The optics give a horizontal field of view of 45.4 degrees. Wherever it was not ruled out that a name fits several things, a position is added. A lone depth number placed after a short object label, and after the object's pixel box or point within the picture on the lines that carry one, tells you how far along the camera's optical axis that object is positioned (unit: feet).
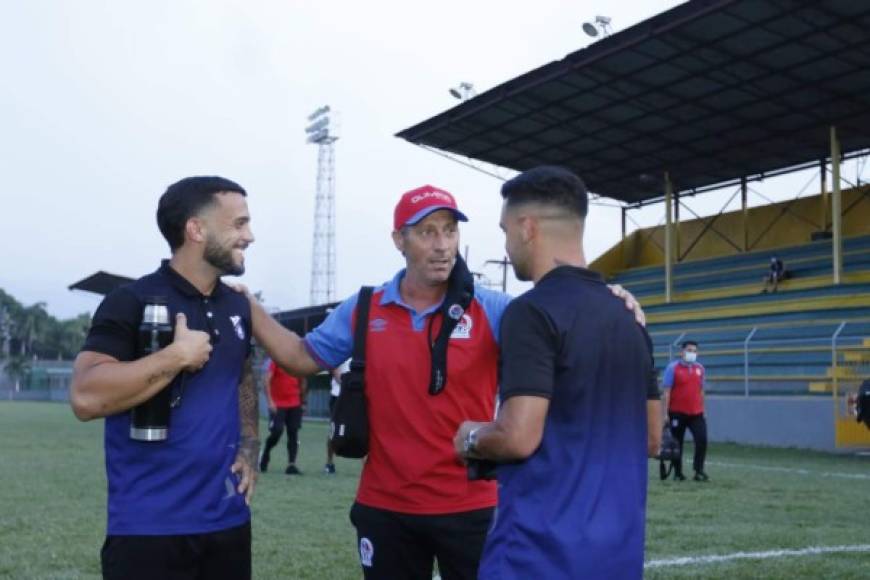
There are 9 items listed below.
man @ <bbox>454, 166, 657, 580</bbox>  10.20
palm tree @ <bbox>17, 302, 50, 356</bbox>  437.99
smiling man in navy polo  11.41
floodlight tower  256.11
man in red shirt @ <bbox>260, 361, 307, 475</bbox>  54.44
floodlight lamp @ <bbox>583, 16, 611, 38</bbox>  95.27
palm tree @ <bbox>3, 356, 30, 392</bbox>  323.57
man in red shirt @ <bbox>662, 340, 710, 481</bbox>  53.16
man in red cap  13.64
